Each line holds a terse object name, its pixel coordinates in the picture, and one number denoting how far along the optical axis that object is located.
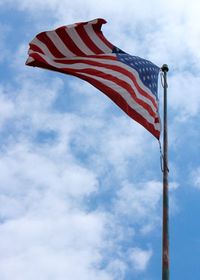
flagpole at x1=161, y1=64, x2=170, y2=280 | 15.40
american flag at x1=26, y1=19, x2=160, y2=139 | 18.55
